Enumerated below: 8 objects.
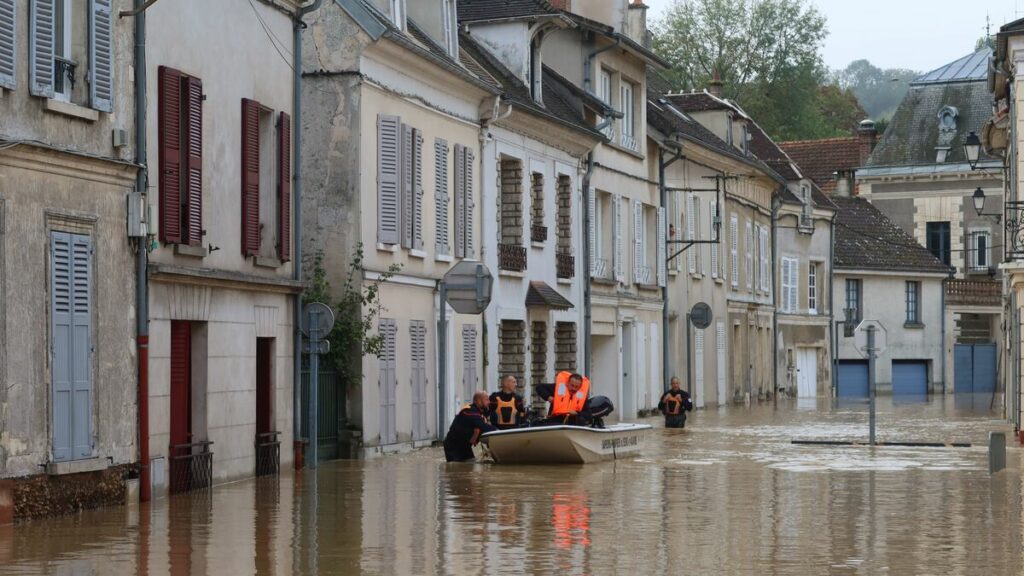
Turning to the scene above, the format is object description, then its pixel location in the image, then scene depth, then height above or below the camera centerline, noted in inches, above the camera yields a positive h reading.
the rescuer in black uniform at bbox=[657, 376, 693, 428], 1512.1 -52.9
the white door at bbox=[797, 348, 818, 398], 2637.8 -48.2
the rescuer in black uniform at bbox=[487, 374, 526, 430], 1076.5 -37.8
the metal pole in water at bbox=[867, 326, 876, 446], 1246.3 -19.7
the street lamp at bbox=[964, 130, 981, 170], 1704.0 +177.2
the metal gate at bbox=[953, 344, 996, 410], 2942.9 -46.9
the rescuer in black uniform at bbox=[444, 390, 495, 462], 1031.6 -50.6
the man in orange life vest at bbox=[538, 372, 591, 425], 1073.5 -34.0
